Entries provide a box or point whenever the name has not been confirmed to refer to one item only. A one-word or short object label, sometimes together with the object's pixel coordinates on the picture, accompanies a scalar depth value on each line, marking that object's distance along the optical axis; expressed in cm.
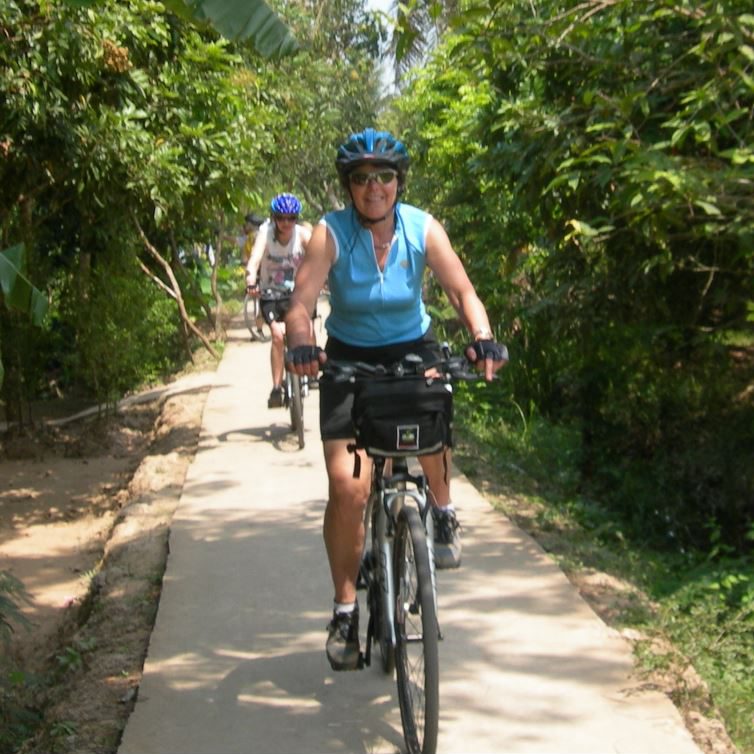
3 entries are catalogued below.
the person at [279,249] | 1053
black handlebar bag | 444
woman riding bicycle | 476
